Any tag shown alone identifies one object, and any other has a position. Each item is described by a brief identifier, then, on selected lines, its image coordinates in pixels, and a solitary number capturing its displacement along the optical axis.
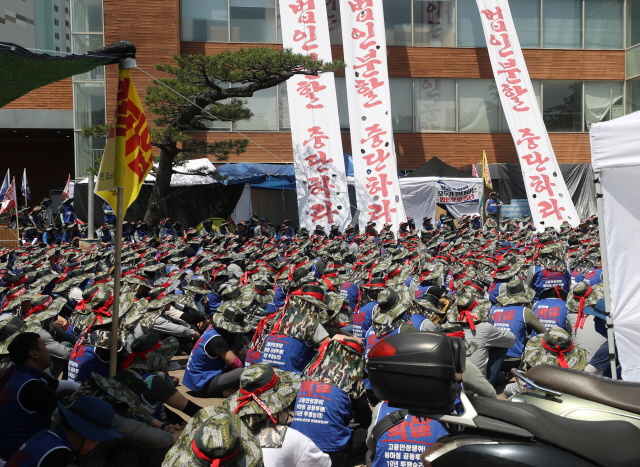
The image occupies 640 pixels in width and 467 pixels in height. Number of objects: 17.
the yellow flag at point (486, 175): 19.70
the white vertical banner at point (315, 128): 19.14
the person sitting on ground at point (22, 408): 3.79
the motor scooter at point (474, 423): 2.04
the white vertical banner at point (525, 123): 19.00
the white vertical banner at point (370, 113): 19.03
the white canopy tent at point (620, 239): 4.34
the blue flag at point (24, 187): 22.11
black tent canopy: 22.45
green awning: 3.25
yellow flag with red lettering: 4.57
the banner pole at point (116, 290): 4.24
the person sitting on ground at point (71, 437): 2.97
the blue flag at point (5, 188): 18.73
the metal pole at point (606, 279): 4.46
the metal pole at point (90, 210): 17.28
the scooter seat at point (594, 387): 2.22
